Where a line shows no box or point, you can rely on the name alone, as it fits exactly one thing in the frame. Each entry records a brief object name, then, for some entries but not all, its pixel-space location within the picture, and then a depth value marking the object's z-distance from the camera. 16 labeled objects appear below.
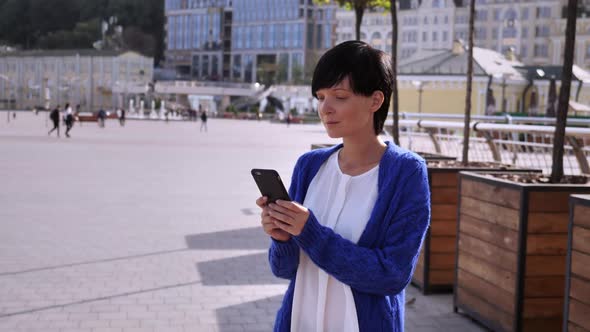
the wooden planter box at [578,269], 3.98
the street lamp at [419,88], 37.03
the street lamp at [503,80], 37.01
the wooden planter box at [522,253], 4.82
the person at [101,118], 47.78
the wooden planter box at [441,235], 6.38
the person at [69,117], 34.38
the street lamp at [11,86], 110.50
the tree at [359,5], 10.38
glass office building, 123.25
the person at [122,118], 52.06
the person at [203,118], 47.01
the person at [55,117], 33.69
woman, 2.22
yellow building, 37.72
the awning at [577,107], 22.98
